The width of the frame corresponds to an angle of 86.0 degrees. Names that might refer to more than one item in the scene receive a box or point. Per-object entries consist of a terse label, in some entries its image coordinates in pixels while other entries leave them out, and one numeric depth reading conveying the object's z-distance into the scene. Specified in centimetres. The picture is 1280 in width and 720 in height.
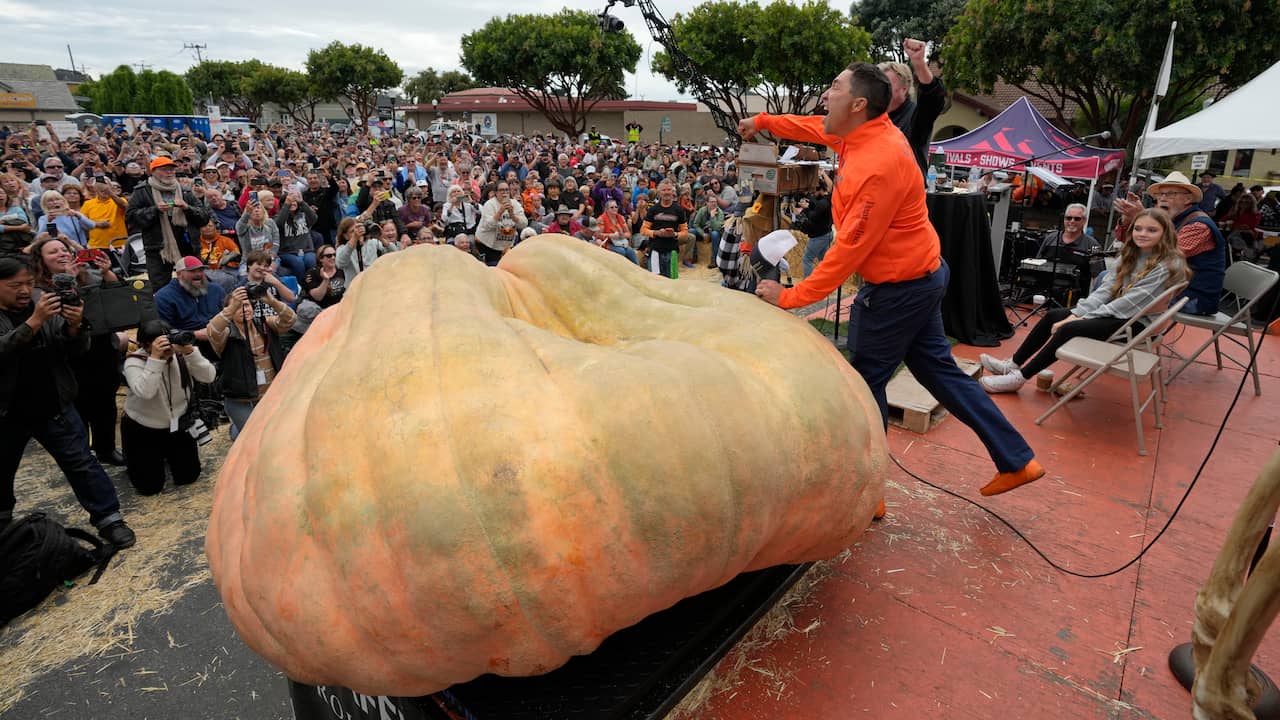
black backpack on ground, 354
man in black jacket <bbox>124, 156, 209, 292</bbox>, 724
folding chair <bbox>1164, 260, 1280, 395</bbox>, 526
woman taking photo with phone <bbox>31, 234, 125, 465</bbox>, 495
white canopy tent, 643
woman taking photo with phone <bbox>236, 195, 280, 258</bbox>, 756
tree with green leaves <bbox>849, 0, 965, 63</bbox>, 3497
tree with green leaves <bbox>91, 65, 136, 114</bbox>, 5519
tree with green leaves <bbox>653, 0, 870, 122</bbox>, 3050
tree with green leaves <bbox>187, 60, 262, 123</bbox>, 7000
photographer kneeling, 460
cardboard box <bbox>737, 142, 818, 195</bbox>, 680
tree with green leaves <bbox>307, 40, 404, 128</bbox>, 5212
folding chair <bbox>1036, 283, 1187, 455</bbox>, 457
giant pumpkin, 177
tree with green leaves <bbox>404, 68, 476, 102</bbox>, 7875
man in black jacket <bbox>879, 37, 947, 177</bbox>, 360
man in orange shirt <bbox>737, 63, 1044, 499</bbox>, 296
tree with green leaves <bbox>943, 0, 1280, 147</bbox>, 1659
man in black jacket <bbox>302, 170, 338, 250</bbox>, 966
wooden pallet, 474
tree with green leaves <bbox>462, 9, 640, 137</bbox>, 3756
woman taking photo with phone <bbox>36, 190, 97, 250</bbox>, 757
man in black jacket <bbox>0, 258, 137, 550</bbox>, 369
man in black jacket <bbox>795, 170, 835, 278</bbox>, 754
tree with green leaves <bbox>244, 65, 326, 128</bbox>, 6347
